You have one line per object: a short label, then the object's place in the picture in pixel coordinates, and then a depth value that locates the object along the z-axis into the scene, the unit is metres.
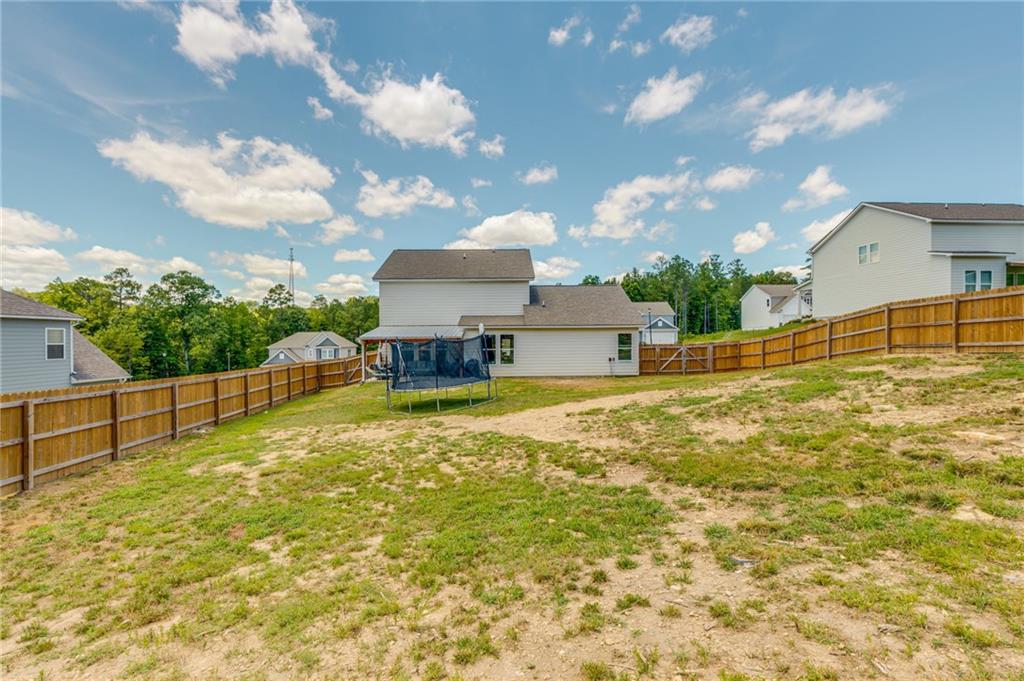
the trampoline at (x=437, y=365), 12.45
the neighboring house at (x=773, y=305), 35.53
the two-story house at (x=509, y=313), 20.89
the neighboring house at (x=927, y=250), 17.94
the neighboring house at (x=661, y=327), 46.06
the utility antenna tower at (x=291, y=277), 71.18
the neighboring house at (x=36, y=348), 15.20
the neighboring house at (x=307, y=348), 48.69
